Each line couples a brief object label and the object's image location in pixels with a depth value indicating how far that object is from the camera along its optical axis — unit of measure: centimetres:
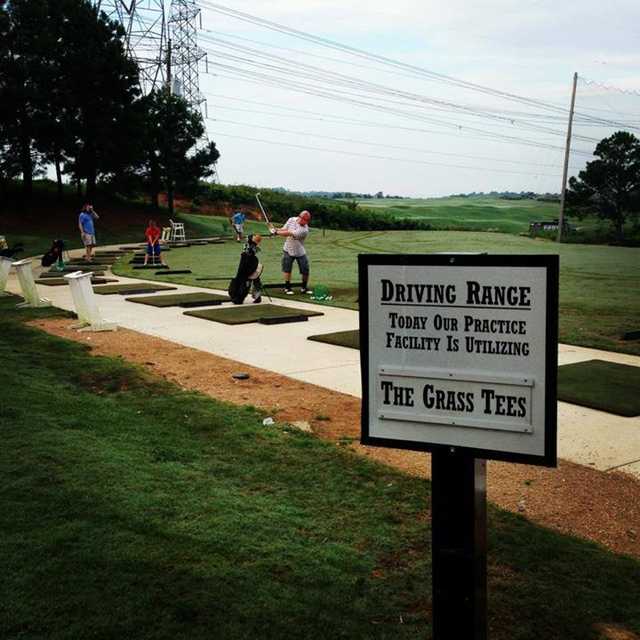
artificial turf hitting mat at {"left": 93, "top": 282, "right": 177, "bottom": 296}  1691
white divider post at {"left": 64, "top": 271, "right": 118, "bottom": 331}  1105
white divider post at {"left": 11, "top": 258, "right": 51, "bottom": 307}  1374
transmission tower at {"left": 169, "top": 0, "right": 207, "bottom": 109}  5853
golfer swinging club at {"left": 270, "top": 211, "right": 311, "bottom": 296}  1483
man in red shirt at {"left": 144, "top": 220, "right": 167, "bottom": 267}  2336
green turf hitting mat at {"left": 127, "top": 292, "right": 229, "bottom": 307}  1441
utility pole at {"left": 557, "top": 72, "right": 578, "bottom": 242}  4122
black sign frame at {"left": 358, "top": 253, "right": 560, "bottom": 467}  223
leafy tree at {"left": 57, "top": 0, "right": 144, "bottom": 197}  4400
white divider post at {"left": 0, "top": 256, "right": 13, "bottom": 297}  1591
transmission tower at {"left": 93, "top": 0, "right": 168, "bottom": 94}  5772
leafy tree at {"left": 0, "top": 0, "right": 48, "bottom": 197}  4222
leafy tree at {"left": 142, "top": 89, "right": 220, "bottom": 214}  4803
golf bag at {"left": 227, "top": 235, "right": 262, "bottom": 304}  1429
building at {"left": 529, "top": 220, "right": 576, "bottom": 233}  4569
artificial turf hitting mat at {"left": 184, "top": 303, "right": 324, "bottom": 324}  1217
